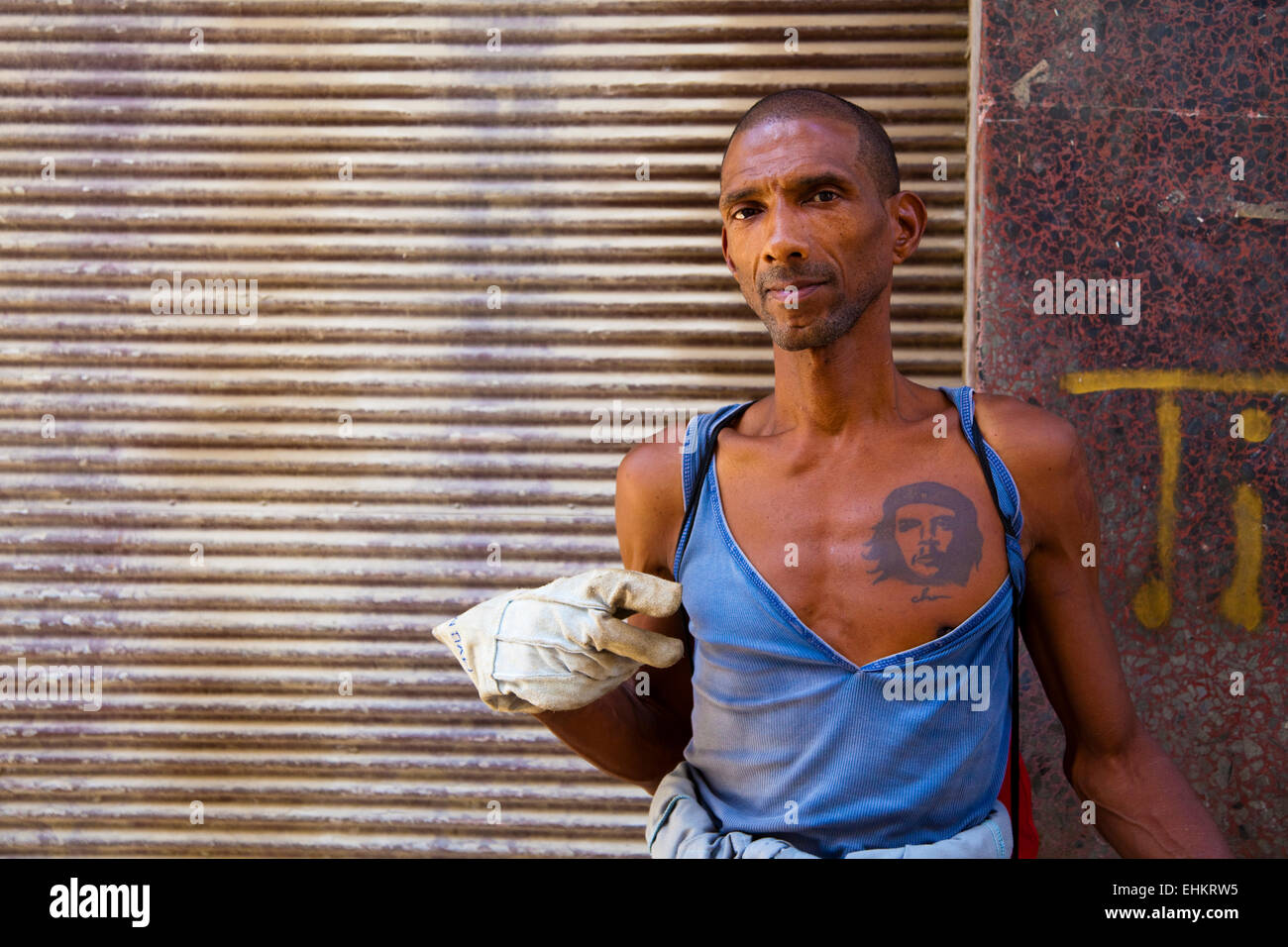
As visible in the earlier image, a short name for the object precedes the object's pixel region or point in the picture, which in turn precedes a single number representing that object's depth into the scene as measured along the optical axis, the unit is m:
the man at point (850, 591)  1.78
